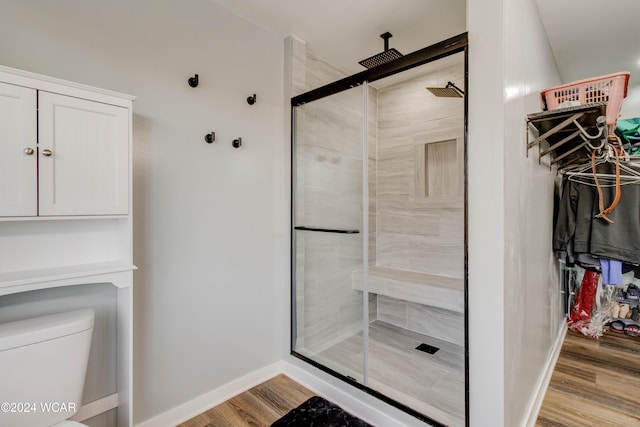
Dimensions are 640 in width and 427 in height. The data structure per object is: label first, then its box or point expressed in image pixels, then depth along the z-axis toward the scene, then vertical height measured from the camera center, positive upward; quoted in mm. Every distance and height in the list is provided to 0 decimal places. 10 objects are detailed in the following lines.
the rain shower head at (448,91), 2089 +885
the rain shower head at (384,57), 2033 +1043
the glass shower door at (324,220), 2355 -64
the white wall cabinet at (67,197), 1183 +63
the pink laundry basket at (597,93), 1547 +651
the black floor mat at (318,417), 1343 -917
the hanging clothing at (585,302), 3057 -911
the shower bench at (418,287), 2377 -613
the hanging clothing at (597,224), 2195 -97
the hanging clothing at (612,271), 2270 -440
